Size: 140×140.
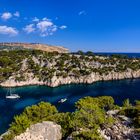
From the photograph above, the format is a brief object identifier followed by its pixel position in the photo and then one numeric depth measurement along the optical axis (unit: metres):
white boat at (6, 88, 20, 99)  64.97
